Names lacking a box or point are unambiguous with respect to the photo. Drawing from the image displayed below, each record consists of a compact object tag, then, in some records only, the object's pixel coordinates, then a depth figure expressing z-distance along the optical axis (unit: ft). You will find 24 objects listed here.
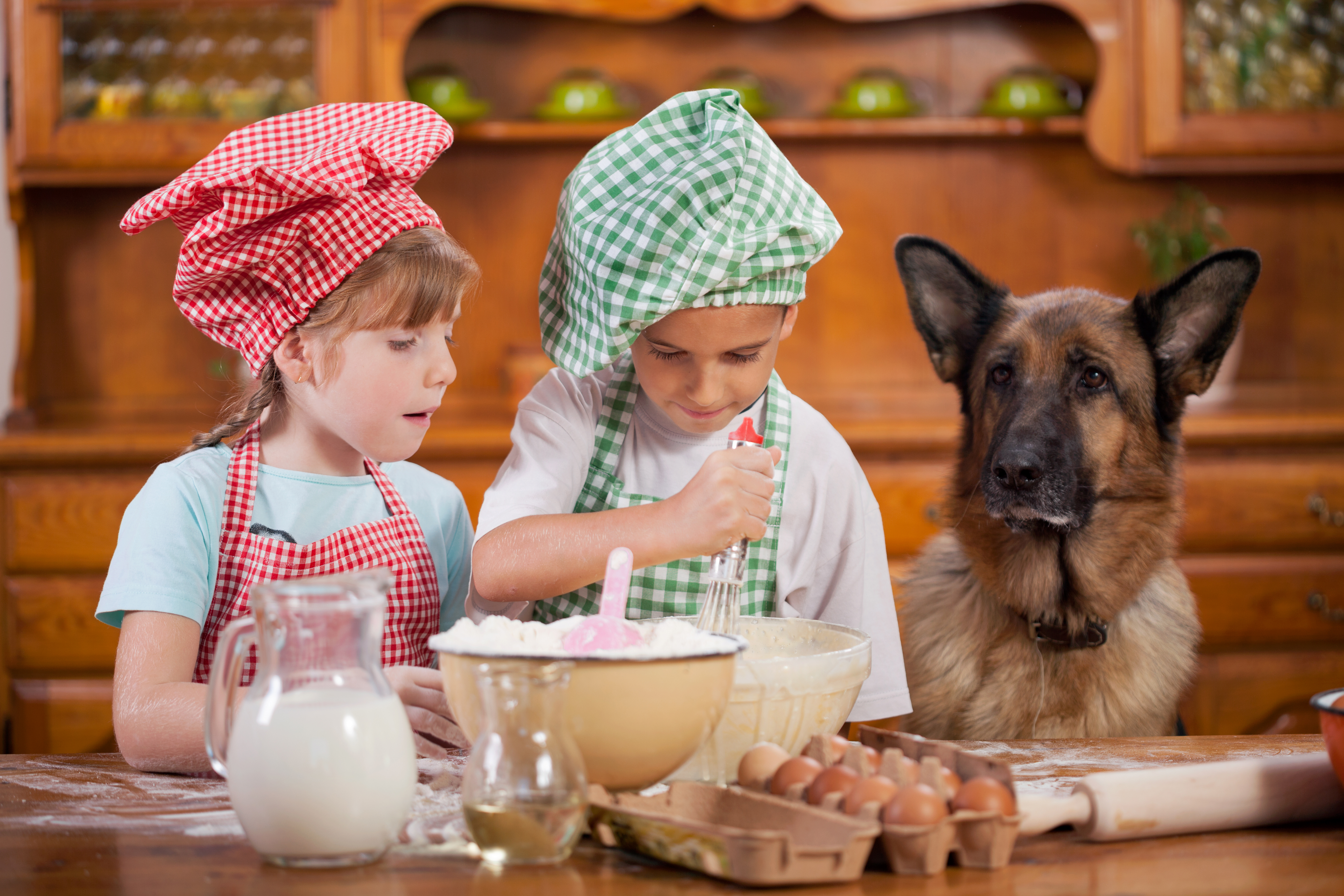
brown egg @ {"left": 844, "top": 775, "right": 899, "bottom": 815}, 7.34
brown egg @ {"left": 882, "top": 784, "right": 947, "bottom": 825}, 7.27
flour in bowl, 7.44
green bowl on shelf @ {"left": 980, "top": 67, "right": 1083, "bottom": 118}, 21.53
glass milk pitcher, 7.25
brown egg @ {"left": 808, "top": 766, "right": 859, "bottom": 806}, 7.44
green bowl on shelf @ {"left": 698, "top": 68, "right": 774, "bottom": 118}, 21.30
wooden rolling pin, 7.51
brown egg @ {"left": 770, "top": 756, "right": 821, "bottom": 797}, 7.53
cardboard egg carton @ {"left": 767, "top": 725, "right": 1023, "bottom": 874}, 7.27
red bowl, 7.59
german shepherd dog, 10.72
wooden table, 7.23
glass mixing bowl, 7.88
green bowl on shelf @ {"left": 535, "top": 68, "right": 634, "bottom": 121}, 21.24
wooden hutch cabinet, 18.70
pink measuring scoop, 7.73
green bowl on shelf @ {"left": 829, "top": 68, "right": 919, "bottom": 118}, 21.59
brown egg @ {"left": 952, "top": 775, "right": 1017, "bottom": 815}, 7.33
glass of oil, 7.24
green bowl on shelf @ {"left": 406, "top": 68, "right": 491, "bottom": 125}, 21.10
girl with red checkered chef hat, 9.02
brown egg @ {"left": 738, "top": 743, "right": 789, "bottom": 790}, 7.63
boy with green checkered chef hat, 8.82
